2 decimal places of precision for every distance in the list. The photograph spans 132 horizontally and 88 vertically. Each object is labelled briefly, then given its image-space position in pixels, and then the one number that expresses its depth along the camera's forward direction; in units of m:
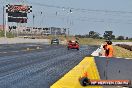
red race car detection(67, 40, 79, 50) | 69.44
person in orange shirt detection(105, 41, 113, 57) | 25.02
